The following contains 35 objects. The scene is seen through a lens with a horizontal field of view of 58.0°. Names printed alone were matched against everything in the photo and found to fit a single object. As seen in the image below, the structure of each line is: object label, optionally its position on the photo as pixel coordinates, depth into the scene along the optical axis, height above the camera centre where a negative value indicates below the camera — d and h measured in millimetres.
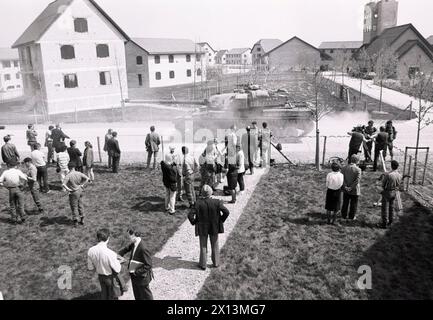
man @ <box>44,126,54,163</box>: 15708 -2643
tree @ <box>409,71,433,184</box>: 13250 -1444
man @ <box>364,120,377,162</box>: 15031 -2513
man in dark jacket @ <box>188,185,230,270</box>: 7867 -2820
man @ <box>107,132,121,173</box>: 14507 -2655
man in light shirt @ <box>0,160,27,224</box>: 10297 -2773
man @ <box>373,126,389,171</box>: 14117 -2479
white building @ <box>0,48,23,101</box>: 66562 +1905
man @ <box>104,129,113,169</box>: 14688 -2148
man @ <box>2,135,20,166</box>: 13070 -2287
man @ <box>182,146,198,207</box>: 11148 -2697
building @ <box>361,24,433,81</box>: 53062 +3284
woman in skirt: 9844 -2899
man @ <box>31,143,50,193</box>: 12318 -2716
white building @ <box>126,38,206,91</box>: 54062 +2042
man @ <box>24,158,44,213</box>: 11160 -2780
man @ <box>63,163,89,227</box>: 10102 -2815
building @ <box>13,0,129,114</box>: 32688 +1917
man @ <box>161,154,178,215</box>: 10711 -2774
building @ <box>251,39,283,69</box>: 95250 +6764
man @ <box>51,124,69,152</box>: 14875 -2140
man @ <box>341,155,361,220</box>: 9992 -2848
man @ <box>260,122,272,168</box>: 14919 -2706
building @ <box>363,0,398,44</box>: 63181 +9219
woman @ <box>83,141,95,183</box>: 13414 -2655
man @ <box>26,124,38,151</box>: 16086 -2157
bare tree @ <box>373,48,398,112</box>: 41334 +924
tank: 20438 -2094
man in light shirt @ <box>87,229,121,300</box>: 6422 -2958
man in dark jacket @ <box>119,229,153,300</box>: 6469 -2999
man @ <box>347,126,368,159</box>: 13922 -2435
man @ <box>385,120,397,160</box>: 15023 -2349
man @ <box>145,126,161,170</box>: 15008 -2499
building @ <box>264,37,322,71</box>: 78188 +3681
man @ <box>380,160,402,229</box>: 9727 -2870
